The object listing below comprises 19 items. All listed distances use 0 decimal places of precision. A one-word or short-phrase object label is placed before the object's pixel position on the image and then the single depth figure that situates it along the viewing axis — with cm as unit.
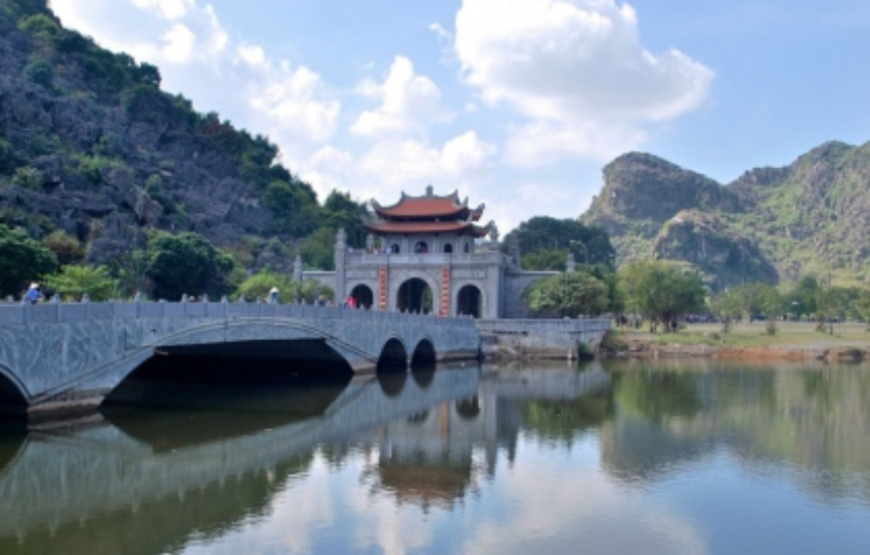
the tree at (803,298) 8862
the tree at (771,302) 7919
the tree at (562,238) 9625
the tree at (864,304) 6727
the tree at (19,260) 3875
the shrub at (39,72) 7600
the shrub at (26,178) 5594
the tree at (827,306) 6650
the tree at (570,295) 5297
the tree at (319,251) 7750
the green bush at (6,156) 5890
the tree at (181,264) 5494
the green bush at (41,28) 8612
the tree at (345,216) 8988
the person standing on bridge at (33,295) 2180
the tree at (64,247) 4938
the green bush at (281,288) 5106
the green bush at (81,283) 3769
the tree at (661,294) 6147
